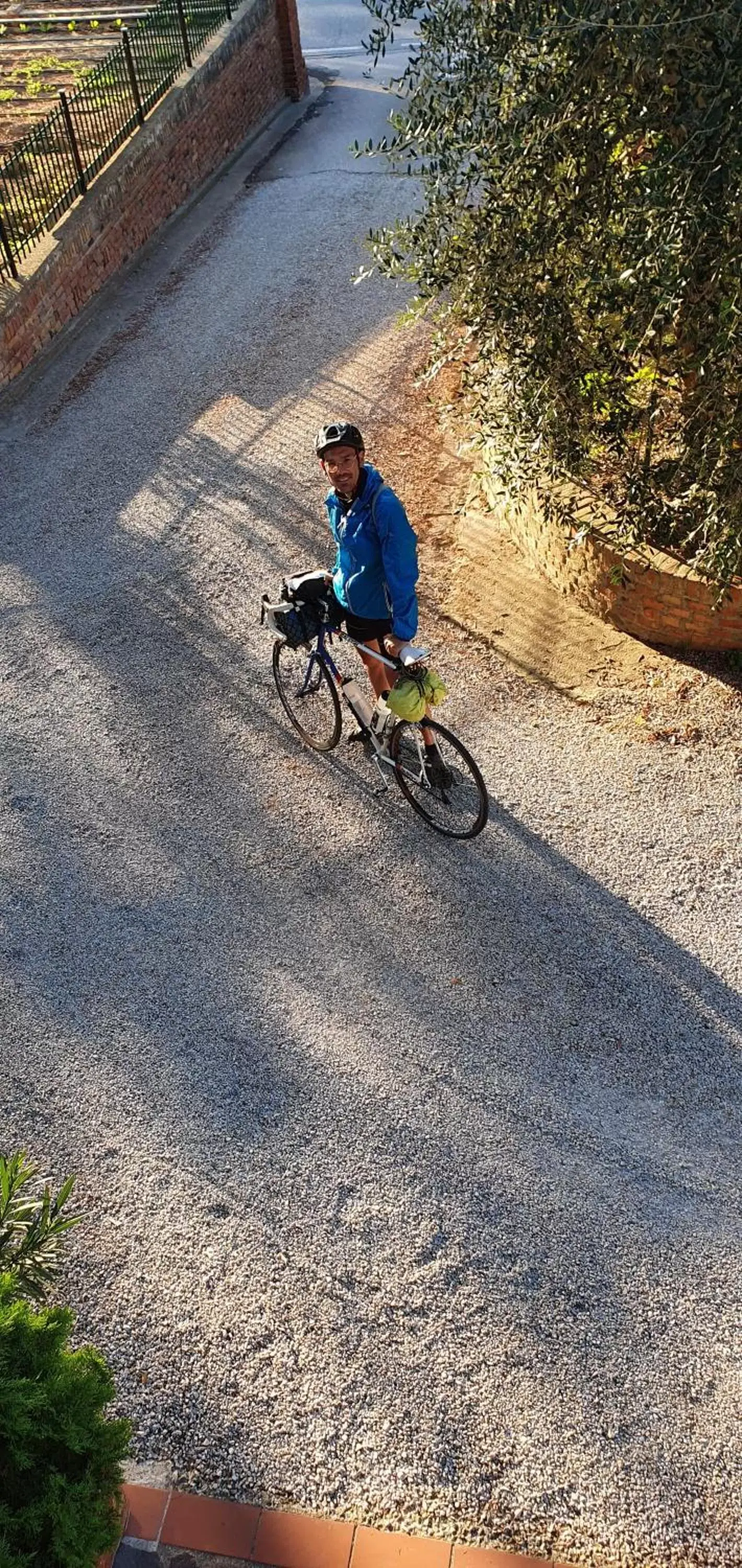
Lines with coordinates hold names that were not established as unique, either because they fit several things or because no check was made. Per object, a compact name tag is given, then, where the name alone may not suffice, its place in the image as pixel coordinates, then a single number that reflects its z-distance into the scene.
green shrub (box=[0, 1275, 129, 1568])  2.74
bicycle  5.50
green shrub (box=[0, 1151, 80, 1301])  3.48
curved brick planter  6.20
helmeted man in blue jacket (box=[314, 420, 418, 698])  4.75
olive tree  4.39
